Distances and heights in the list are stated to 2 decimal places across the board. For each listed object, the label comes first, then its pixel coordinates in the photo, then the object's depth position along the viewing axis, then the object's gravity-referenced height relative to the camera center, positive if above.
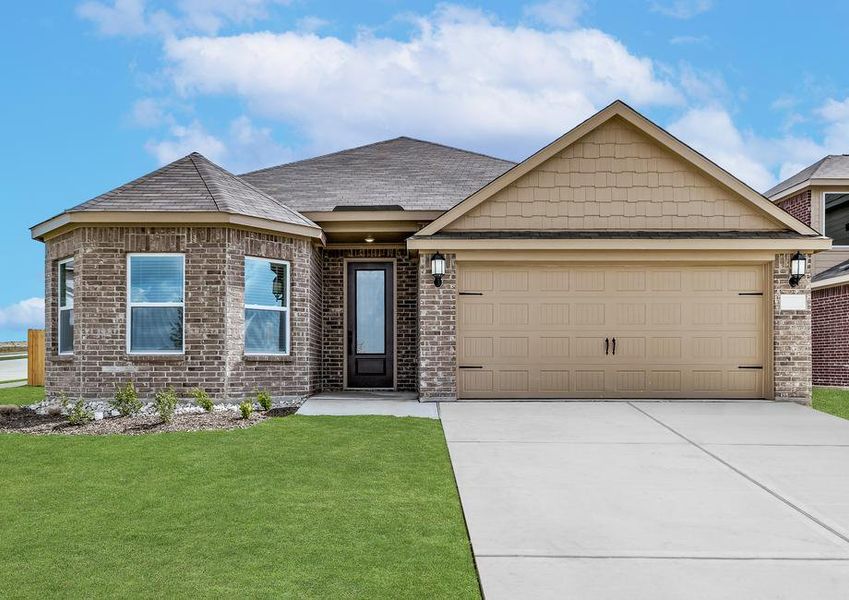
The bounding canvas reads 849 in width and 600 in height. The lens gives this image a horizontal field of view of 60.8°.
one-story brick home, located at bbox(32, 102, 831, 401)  11.96 +0.50
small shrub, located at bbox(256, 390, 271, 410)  11.39 -1.37
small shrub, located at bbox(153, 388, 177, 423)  10.30 -1.33
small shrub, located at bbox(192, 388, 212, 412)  11.01 -1.31
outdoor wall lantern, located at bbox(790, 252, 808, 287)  12.25 +0.74
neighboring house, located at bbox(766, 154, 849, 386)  18.00 +1.50
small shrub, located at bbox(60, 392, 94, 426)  10.33 -1.46
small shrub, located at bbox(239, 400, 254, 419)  10.48 -1.40
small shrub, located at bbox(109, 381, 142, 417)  11.04 -1.36
